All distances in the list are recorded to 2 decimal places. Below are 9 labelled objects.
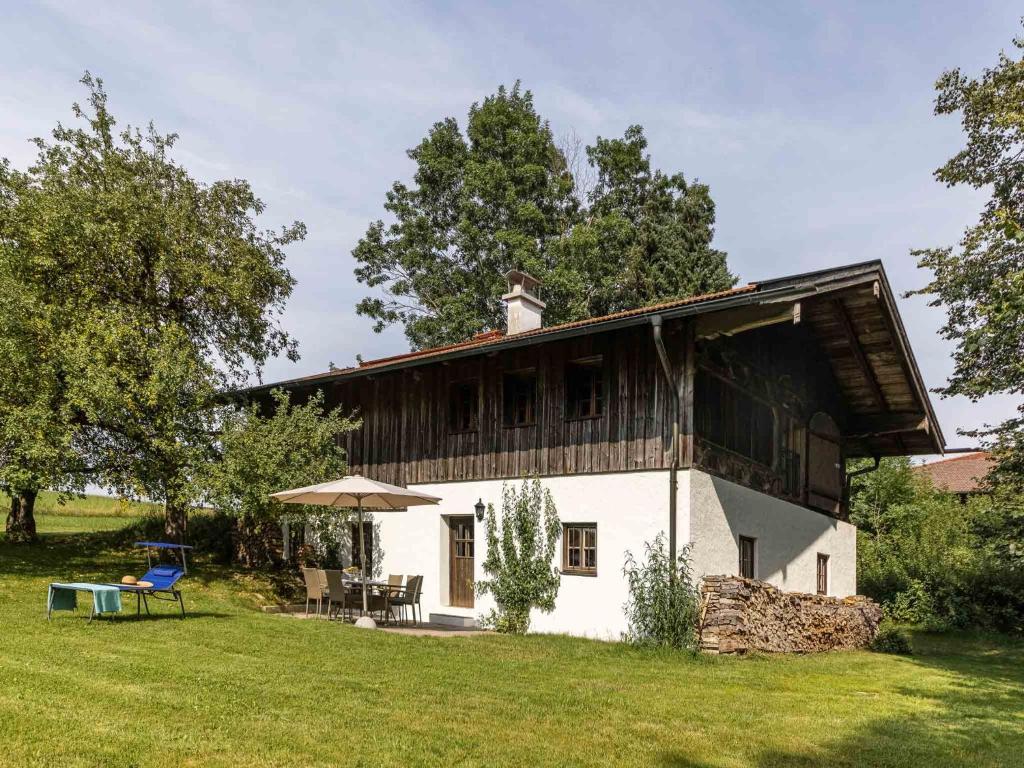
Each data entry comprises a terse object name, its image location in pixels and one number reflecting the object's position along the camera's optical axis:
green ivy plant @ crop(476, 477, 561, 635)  13.84
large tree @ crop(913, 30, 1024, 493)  16.92
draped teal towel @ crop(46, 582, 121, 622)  10.23
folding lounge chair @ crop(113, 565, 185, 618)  11.47
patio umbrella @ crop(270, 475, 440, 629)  12.69
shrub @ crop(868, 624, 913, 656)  15.48
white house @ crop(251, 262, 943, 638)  12.91
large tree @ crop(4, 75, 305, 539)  15.60
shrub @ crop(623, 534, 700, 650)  12.24
